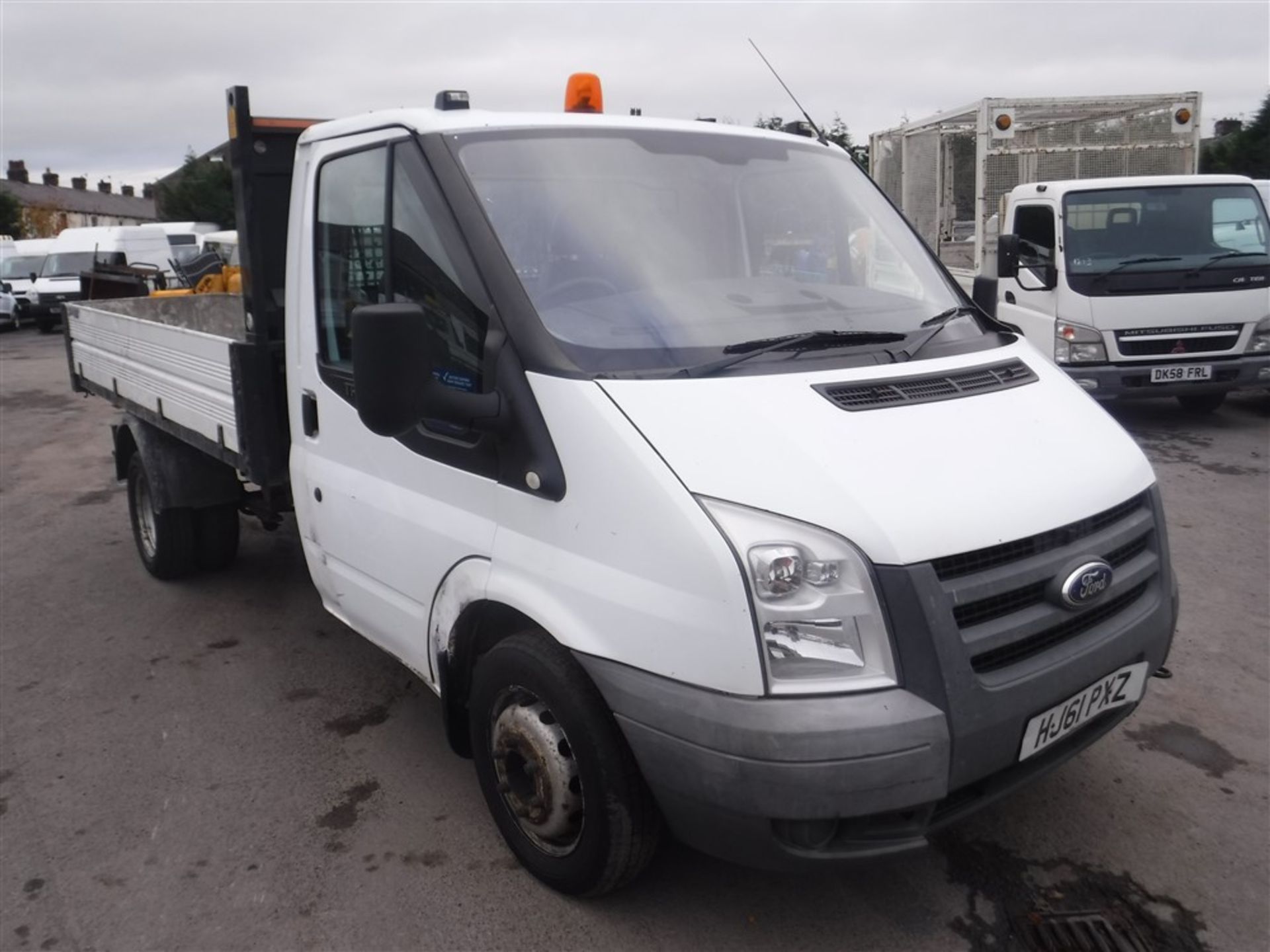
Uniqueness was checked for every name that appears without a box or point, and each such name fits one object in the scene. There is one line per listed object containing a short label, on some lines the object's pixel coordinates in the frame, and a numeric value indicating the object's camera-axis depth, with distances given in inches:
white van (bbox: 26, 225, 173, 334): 1079.0
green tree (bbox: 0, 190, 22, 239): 2091.5
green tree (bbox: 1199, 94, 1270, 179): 1049.5
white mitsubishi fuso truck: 357.7
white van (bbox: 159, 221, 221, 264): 1133.7
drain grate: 113.9
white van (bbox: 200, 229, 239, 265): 641.6
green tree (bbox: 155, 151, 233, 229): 1272.1
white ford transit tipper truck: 98.5
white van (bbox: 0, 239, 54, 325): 1143.6
